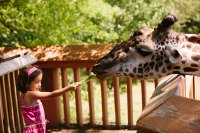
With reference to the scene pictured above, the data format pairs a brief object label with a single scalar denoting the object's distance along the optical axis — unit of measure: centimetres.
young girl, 470
